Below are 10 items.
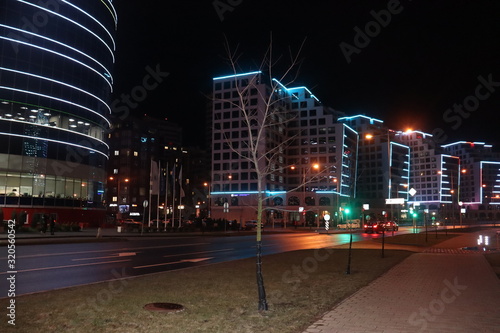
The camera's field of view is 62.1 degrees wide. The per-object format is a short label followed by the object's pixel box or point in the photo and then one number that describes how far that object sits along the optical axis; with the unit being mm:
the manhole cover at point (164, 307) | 7845
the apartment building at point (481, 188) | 184875
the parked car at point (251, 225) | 59625
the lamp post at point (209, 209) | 108525
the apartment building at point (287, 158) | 105500
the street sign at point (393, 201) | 35325
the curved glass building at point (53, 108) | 48875
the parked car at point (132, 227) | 47341
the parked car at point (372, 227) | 51069
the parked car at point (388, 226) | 59750
